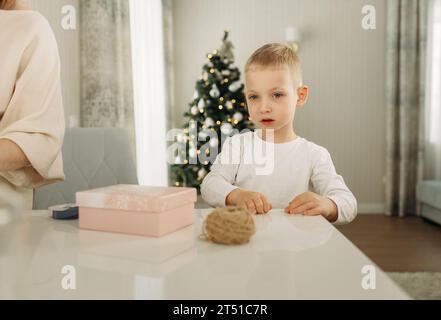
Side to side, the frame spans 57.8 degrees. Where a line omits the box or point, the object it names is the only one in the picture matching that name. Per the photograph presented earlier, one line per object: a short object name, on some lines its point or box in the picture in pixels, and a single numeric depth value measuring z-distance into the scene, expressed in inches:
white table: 18.1
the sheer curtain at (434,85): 186.9
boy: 50.3
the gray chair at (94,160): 62.1
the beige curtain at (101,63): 126.6
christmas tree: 173.9
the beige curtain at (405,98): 190.4
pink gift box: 27.6
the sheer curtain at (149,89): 151.5
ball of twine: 25.4
